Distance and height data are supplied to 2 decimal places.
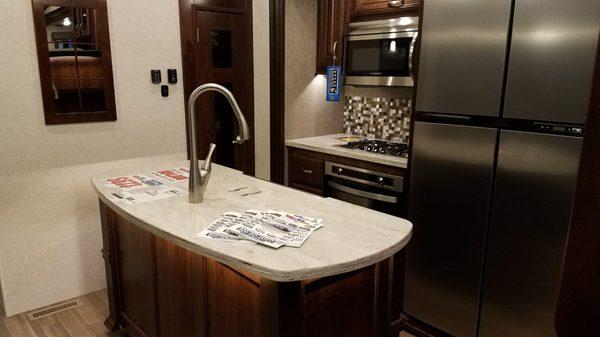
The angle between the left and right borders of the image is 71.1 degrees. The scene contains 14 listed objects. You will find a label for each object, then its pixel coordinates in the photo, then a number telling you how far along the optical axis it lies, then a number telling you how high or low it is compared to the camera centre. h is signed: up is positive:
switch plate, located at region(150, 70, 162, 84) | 3.21 +0.04
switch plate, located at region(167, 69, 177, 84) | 3.29 +0.05
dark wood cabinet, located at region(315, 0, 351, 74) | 3.45 +0.44
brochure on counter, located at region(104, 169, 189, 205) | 2.02 -0.54
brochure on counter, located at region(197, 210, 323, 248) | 1.48 -0.54
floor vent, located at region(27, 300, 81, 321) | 2.90 -1.58
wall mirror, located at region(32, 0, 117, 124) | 2.74 +0.14
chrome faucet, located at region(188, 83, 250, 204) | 1.87 -0.35
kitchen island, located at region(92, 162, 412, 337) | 1.35 -0.70
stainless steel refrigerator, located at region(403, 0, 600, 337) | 1.98 -0.38
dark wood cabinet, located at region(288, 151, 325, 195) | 3.47 -0.75
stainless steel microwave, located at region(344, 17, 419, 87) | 2.98 +0.23
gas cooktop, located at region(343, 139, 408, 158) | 3.03 -0.48
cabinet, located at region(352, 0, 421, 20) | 2.98 +0.55
